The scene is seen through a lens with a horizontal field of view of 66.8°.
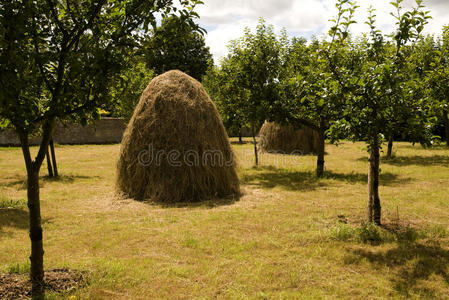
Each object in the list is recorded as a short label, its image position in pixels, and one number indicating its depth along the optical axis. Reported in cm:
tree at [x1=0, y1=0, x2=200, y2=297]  350
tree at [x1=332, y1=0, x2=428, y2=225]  562
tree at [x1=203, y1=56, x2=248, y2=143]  1385
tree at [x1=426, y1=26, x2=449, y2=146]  606
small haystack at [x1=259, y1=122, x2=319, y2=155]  2131
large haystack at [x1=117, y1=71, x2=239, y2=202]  910
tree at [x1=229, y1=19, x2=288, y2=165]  1291
